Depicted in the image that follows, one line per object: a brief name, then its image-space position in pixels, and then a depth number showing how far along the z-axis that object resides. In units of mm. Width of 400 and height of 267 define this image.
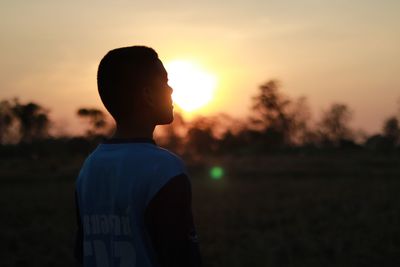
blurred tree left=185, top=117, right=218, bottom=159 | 56719
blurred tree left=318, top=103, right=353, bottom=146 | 69125
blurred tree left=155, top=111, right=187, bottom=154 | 53809
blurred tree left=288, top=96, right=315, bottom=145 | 64431
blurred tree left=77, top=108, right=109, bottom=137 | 52094
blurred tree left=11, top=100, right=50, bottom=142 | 55875
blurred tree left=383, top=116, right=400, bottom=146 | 61906
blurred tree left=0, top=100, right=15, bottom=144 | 57625
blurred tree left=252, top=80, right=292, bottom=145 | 54156
